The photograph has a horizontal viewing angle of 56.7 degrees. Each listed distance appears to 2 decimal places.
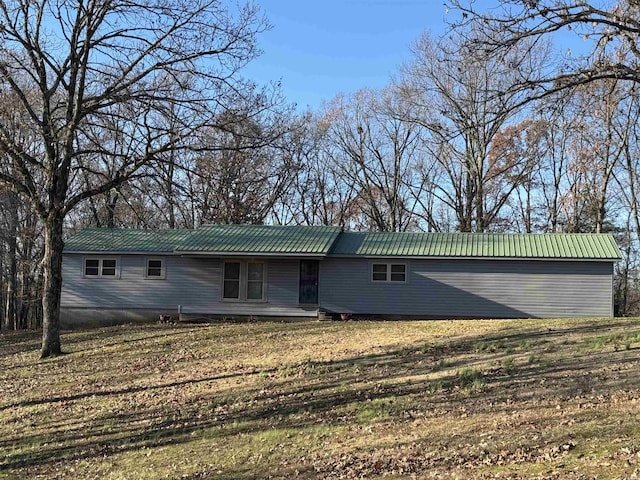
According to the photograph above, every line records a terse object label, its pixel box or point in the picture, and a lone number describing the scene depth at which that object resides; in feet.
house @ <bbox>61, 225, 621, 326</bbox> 65.41
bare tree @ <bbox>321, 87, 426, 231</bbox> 126.00
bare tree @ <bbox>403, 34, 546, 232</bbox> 105.50
